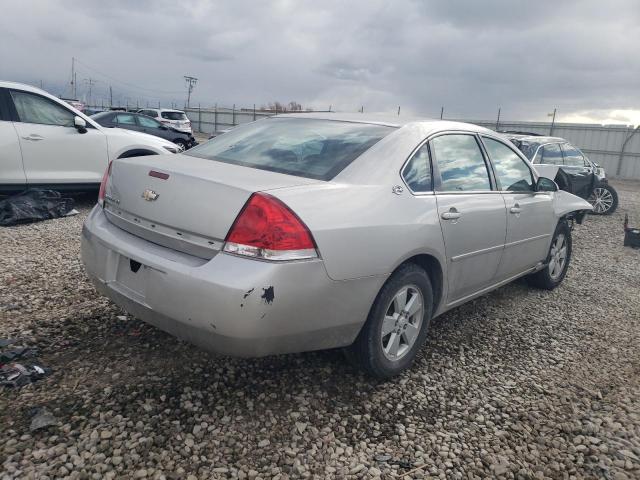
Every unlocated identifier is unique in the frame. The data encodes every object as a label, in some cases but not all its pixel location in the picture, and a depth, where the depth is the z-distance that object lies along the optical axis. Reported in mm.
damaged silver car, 2266
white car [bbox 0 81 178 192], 6289
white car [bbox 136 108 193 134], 21984
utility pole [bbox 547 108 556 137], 23598
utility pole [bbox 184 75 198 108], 55625
